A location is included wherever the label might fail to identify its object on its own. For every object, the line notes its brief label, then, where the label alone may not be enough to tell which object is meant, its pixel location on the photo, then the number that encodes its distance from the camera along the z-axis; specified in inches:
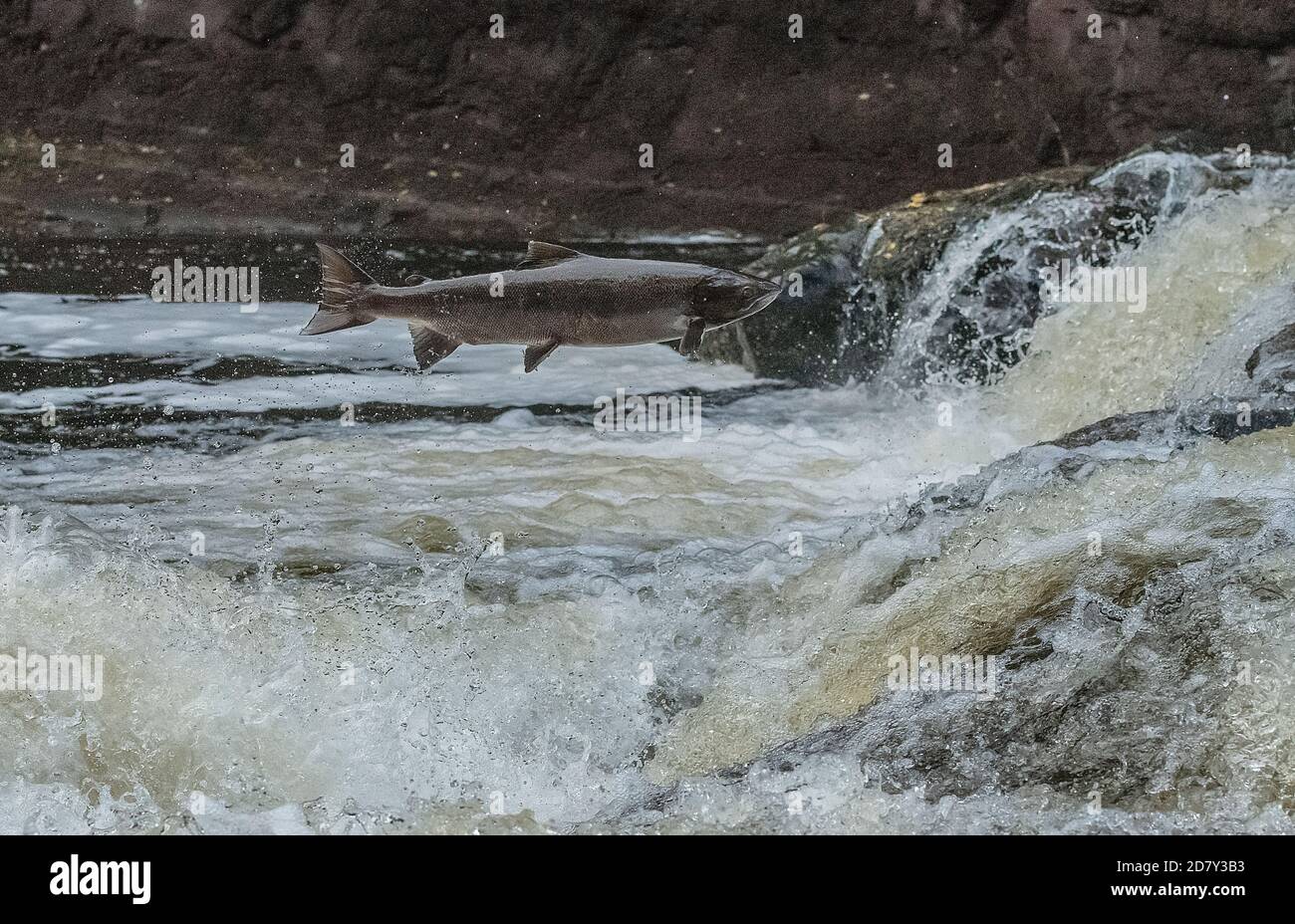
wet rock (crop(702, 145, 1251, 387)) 437.4
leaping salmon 246.5
